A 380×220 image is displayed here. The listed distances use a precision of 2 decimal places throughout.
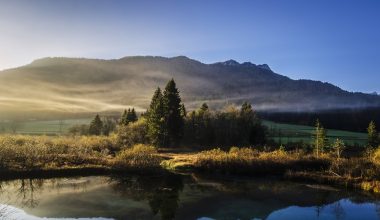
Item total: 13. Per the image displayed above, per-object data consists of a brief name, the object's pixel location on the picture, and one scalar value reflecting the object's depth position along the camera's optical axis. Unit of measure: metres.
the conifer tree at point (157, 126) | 90.75
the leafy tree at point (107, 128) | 140.88
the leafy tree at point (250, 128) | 101.94
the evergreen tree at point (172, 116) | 92.26
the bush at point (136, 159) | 64.62
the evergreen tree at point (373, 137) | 106.69
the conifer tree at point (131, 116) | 123.57
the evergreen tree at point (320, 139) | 88.95
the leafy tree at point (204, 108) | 108.00
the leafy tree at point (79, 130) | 141.62
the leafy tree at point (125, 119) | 119.60
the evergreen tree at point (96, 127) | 135.25
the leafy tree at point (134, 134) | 92.50
